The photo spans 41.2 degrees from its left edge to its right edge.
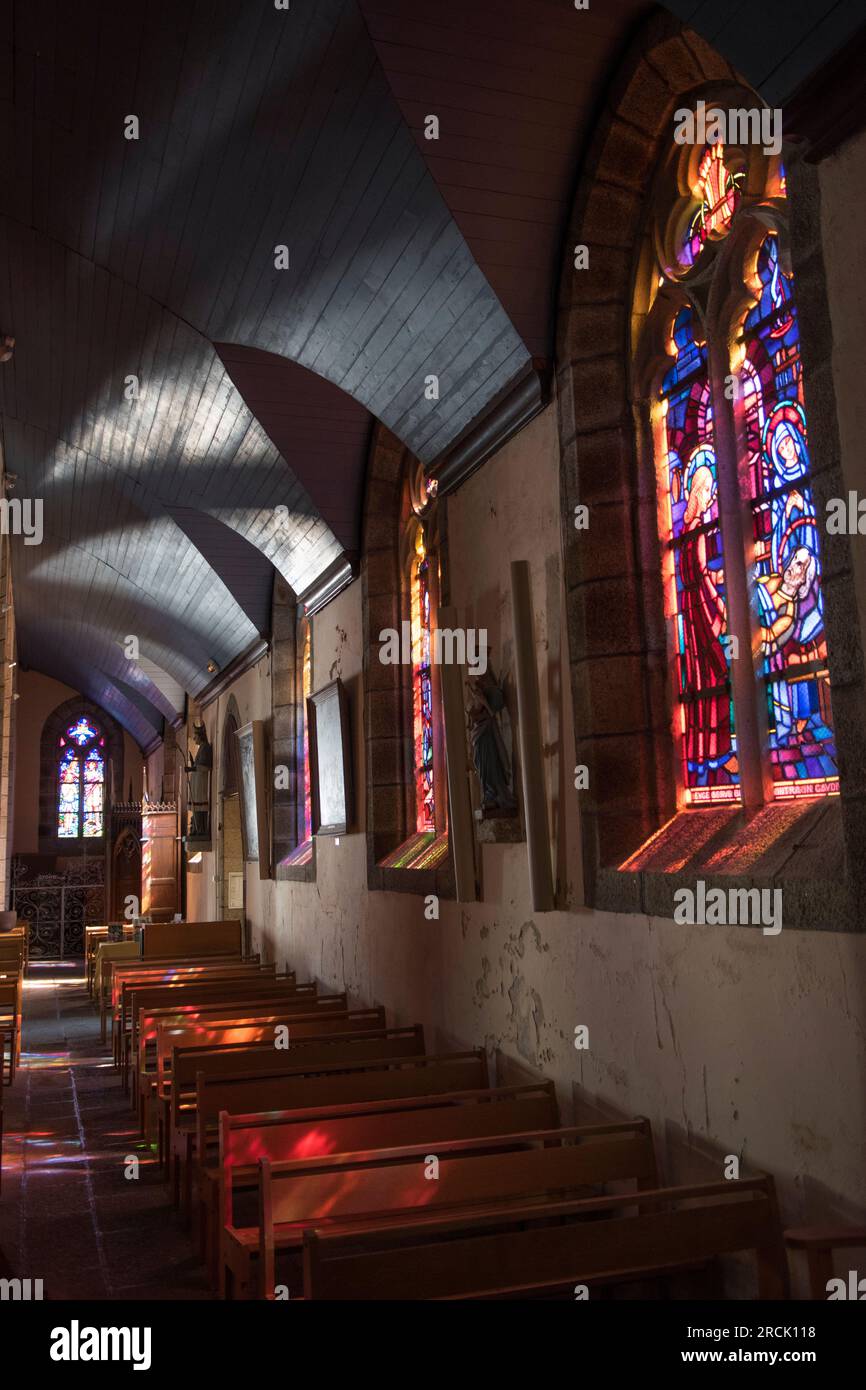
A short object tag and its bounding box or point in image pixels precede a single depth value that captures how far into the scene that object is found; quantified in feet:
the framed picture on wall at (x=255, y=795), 40.42
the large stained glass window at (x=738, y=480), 14.24
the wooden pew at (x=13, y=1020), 31.45
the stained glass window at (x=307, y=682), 38.04
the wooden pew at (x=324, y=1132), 15.19
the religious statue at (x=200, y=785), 54.95
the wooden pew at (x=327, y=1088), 17.89
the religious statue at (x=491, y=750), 19.72
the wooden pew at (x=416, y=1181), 13.06
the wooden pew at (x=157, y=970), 35.86
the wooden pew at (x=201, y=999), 26.63
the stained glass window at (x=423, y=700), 27.76
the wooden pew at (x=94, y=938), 56.75
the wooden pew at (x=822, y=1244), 9.36
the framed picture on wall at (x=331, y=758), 30.42
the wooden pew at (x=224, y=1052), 20.85
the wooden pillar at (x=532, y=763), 18.19
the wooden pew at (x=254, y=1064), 19.43
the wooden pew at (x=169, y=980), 32.42
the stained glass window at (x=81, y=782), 89.76
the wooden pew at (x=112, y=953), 45.52
